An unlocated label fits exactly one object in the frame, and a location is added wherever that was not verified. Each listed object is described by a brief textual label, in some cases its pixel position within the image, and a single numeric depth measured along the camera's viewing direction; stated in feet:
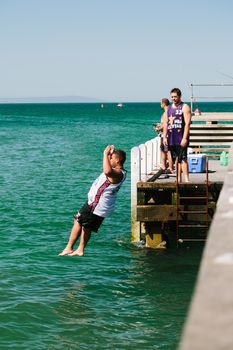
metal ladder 42.42
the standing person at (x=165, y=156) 46.51
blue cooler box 48.14
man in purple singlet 40.91
